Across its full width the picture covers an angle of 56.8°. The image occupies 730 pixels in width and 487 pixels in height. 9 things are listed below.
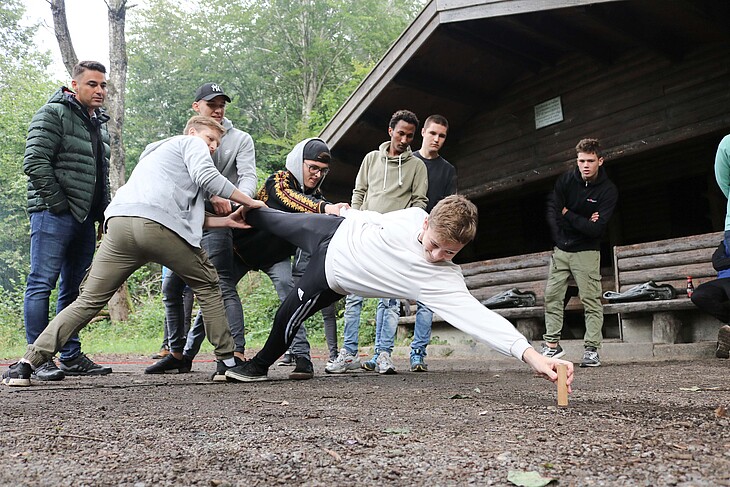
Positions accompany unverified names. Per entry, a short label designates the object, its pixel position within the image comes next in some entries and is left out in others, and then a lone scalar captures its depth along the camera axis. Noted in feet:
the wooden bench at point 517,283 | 28.02
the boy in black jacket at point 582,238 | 19.84
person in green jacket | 15.78
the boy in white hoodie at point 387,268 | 10.47
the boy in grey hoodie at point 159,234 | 13.51
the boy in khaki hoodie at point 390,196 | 18.15
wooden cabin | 24.59
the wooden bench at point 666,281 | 23.02
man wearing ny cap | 16.37
